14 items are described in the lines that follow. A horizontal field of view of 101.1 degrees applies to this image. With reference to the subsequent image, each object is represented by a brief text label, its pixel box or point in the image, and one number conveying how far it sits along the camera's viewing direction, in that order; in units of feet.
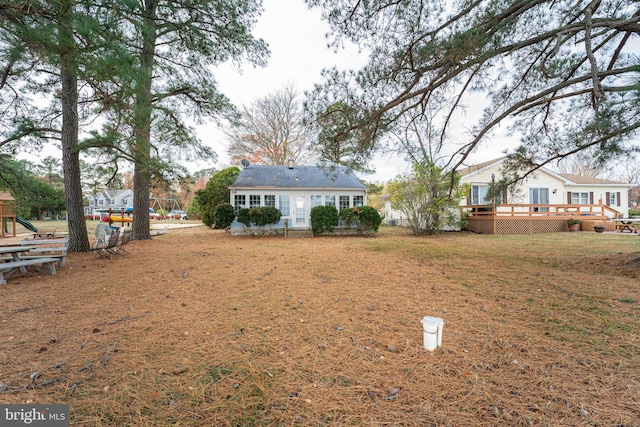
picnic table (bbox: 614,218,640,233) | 43.88
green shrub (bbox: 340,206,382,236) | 43.21
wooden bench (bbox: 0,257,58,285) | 15.72
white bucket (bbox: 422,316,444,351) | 8.02
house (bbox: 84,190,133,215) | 154.40
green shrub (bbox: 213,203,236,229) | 43.68
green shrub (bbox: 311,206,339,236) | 43.68
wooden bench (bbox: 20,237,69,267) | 19.13
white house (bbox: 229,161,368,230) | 48.29
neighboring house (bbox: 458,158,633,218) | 57.31
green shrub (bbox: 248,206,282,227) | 43.09
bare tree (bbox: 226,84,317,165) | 73.31
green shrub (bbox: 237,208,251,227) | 43.73
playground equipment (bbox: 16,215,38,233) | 38.87
